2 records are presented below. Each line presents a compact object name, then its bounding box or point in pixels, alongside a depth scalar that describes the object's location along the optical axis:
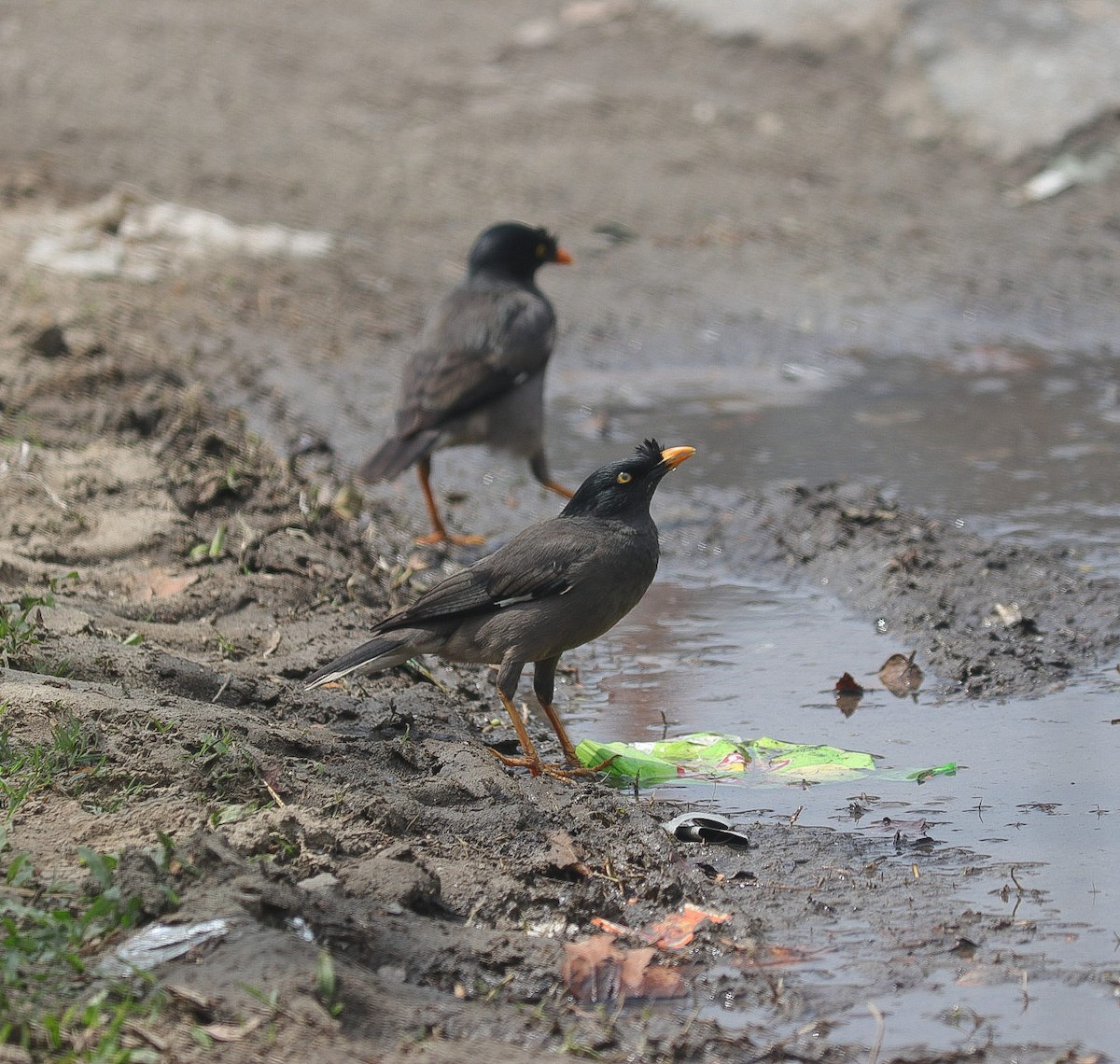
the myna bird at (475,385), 16.55
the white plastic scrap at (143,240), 23.50
